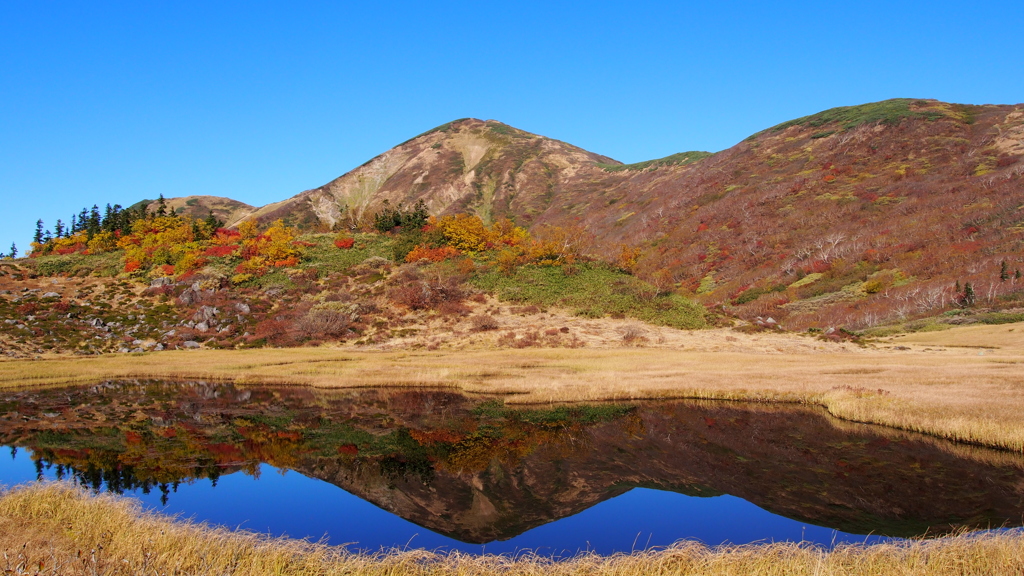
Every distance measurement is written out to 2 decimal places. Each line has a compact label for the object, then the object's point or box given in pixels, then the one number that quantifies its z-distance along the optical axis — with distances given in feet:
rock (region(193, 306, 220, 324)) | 195.31
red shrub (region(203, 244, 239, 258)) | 249.94
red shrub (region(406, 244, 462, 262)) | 246.47
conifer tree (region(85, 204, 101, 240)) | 286.62
